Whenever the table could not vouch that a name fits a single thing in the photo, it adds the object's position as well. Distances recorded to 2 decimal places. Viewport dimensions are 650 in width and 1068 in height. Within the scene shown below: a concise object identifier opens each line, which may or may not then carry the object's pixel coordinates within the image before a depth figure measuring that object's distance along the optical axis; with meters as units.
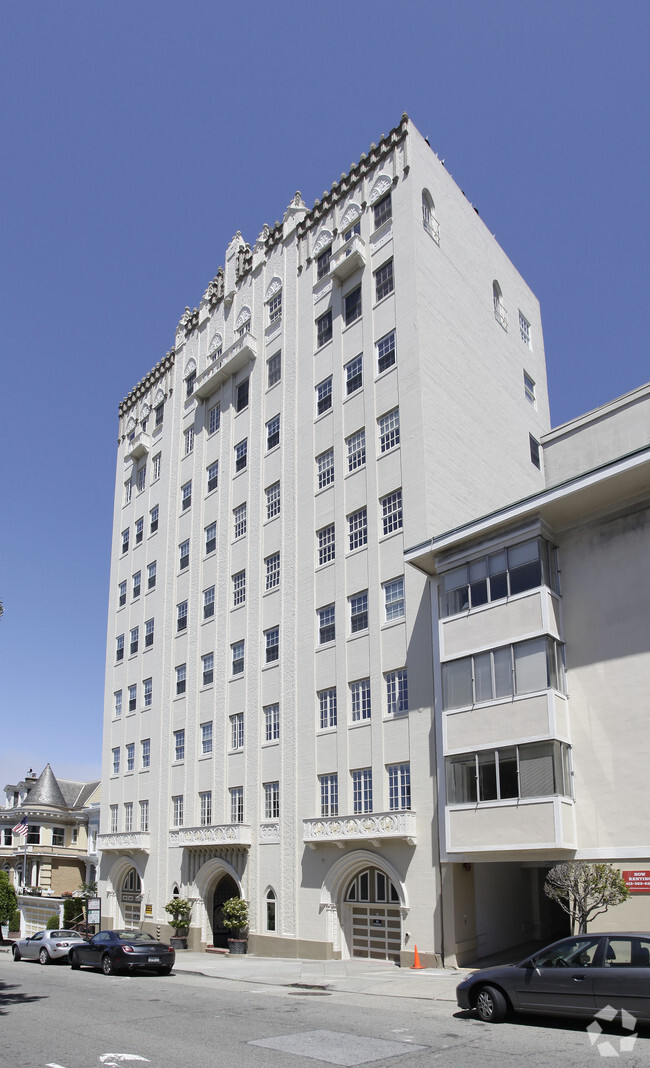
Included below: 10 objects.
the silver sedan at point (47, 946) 30.83
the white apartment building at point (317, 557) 30.00
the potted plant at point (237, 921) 33.41
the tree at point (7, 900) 46.22
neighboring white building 22.36
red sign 21.17
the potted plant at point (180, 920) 36.69
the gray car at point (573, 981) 12.87
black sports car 25.19
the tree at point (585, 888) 19.55
